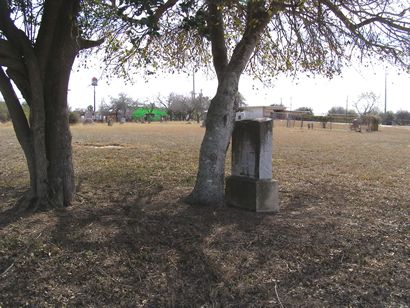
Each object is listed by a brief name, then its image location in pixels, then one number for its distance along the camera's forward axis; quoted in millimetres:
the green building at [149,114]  98700
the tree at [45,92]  6215
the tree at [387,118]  98062
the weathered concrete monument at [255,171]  6523
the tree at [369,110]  97812
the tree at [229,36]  6269
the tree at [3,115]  58688
